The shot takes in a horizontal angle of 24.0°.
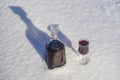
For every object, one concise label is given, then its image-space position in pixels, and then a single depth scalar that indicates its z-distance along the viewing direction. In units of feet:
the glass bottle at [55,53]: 5.39
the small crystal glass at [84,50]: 5.79
